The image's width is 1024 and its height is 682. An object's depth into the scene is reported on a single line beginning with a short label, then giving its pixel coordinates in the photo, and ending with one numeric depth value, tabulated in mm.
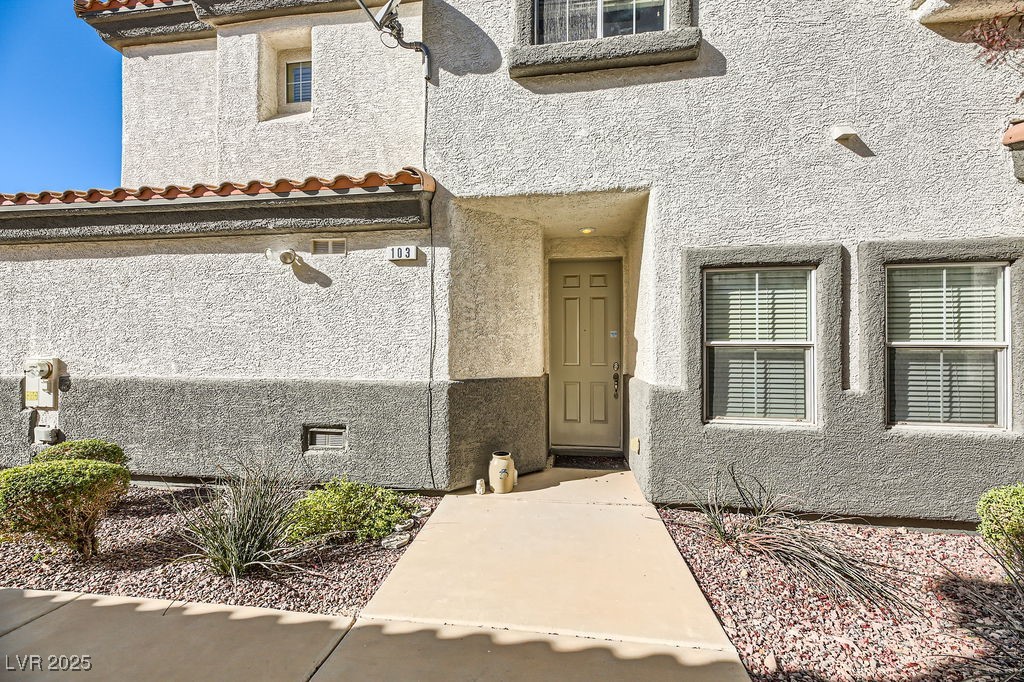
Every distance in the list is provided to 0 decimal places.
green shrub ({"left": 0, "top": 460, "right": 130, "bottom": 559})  3766
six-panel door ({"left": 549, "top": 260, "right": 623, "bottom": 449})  7203
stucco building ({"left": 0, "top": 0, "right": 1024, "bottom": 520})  4660
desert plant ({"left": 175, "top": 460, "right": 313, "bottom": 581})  3688
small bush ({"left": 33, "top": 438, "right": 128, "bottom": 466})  4863
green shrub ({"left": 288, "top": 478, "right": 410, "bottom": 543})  4219
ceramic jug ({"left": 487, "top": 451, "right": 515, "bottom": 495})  5586
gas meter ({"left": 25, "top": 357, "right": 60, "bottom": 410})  5848
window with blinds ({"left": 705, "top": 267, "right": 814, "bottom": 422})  4926
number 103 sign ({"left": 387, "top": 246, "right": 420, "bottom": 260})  5418
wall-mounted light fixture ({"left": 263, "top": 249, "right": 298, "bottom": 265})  5539
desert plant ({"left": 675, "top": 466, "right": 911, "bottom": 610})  3445
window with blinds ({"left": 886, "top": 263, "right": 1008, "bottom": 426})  4617
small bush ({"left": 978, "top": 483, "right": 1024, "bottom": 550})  3621
